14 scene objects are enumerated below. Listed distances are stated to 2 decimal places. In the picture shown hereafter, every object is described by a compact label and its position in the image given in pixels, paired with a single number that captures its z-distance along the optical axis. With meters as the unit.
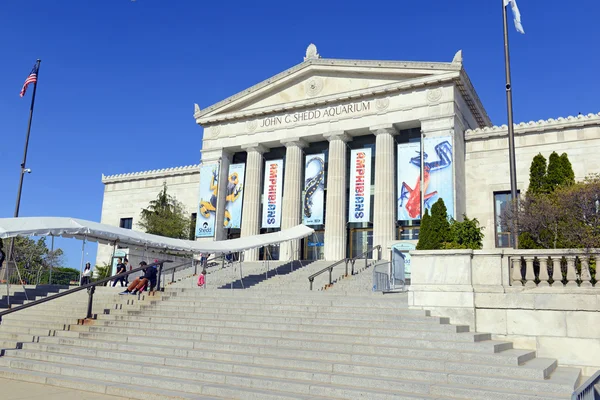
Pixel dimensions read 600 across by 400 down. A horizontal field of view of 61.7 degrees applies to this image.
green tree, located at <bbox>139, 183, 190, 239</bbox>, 34.84
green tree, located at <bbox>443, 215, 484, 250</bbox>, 18.12
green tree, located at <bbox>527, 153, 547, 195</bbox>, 18.74
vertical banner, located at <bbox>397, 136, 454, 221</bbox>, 27.03
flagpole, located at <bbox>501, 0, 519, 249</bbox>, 16.41
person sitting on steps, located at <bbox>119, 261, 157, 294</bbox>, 16.92
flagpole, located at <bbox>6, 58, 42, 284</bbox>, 28.56
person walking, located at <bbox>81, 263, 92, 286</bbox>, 22.28
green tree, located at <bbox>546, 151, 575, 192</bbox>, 18.50
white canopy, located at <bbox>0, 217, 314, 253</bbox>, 17.03
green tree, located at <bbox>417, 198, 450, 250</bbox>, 19.17
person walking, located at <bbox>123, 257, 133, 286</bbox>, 21.98
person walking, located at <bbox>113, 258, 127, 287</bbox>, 21.33
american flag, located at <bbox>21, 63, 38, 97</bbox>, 29.47
